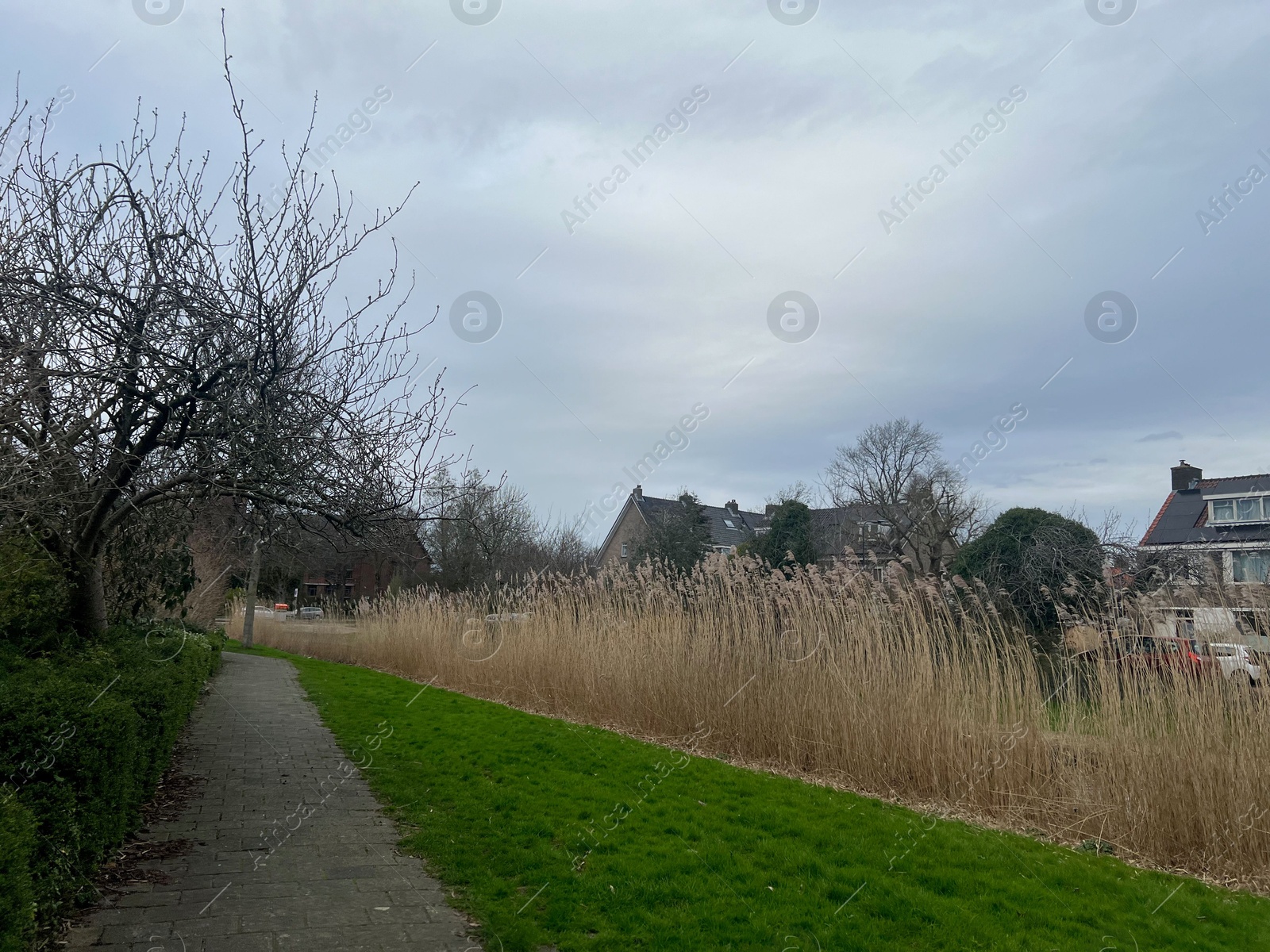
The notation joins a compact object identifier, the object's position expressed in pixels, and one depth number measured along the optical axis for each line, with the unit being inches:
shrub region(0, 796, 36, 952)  97.6
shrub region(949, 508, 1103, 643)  426.3
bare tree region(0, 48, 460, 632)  183.9
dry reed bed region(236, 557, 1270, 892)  222.1
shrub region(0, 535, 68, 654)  246.7
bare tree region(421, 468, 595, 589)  837.8
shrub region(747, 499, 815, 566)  735.1
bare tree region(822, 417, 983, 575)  906.1
